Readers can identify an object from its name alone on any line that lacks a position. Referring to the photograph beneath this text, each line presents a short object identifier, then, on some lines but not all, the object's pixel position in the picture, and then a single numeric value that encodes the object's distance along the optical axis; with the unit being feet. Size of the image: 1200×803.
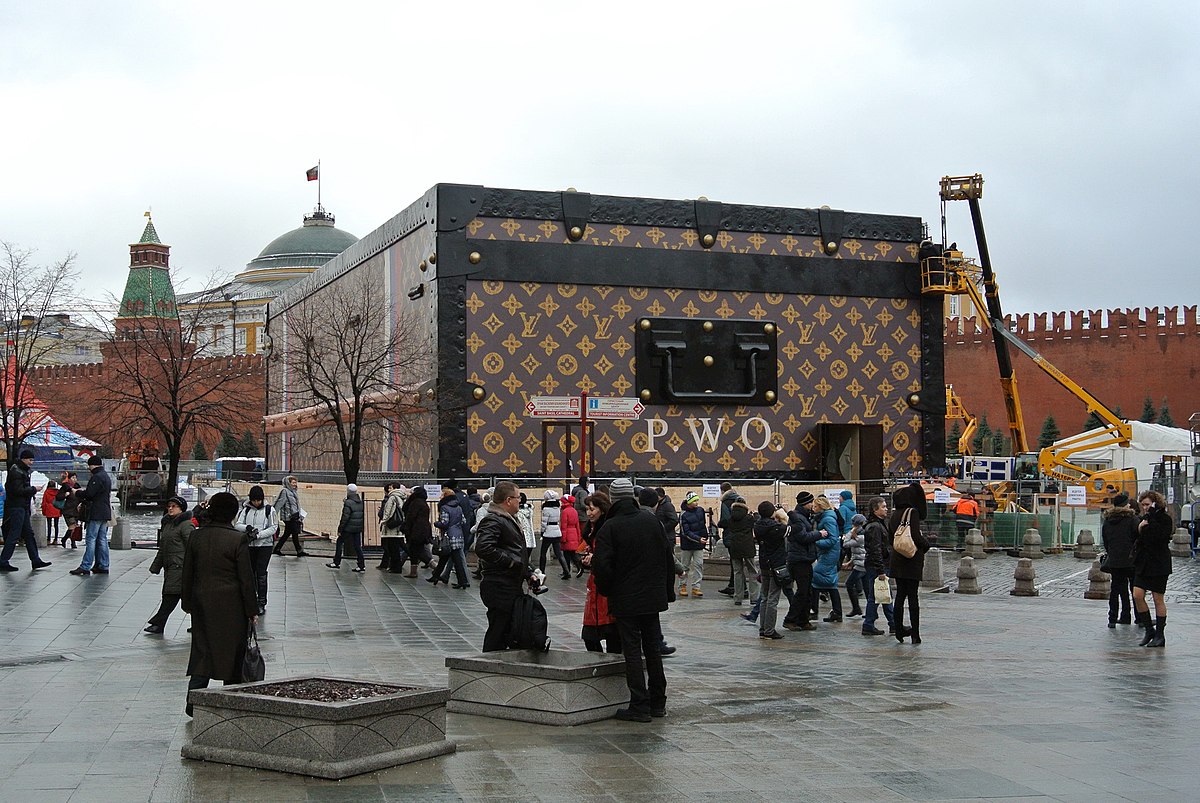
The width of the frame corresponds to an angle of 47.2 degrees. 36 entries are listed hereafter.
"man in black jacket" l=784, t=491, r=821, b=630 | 51.67
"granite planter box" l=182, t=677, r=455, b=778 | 24.97
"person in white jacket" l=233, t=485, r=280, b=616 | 52.85
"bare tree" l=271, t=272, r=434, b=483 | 99.66
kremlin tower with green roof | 163.94
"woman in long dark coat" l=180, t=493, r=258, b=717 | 30.48
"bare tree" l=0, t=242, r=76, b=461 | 103.04
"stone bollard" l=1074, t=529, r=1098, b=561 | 93.56
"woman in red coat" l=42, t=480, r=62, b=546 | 93.71
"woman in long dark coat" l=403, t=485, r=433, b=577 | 73.51
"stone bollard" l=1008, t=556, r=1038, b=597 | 67.62
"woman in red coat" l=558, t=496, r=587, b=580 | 76.02
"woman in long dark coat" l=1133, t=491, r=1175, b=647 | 47.19
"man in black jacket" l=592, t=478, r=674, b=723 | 31.73
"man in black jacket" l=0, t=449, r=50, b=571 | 65.46
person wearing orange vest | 100.07
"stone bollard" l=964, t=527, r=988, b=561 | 91.81
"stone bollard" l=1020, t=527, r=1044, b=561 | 89.56
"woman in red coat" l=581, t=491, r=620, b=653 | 37.14
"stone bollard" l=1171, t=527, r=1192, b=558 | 94.84
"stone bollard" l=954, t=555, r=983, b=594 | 69.72
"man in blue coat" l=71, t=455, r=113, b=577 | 63.82
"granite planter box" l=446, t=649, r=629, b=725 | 30.48
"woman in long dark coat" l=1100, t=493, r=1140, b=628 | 51.81
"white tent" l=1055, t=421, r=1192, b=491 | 156.35
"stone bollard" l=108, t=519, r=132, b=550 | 88.48
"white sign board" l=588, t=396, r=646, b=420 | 90.33
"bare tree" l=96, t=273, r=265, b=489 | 103.35
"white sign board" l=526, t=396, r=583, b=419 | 88.79
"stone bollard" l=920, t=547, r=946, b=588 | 71.00
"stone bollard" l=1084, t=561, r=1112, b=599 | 65.82
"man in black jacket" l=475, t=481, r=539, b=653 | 33.76
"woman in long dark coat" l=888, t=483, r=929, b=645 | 48.24
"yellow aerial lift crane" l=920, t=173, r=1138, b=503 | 107.34
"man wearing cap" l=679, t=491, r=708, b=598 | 65.41
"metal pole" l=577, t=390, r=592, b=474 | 87.76
